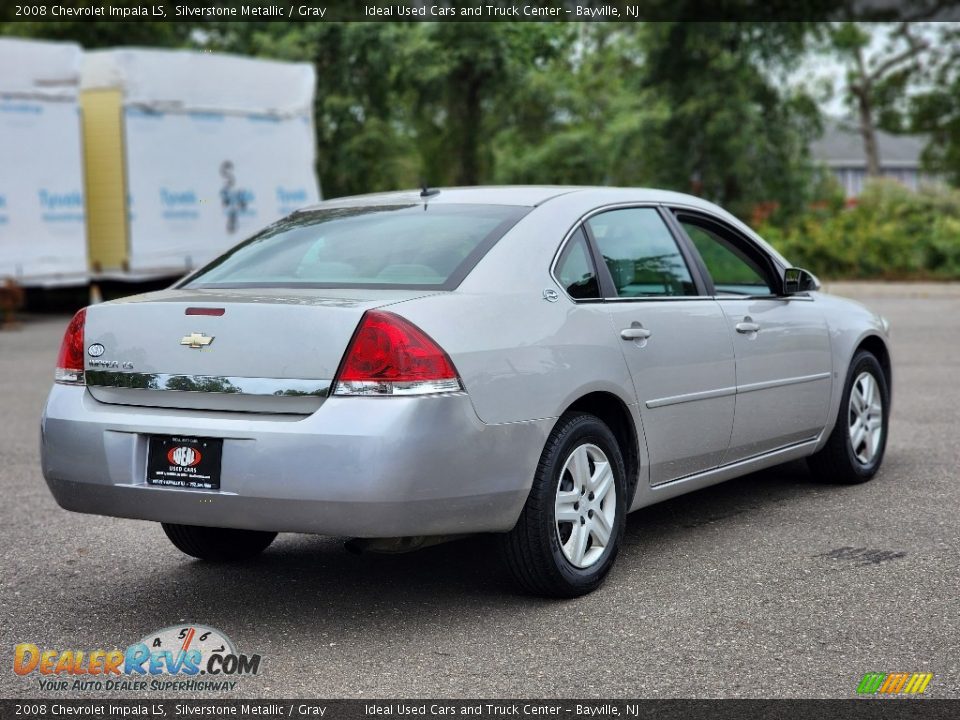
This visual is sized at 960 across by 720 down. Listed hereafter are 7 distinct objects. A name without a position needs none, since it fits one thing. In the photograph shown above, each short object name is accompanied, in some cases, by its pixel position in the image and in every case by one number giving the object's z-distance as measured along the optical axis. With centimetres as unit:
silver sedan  438
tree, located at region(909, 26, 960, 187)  5194
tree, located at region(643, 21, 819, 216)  3062
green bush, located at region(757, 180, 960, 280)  2491
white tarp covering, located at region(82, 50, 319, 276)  2017
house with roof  6838
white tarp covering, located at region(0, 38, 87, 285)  1886
